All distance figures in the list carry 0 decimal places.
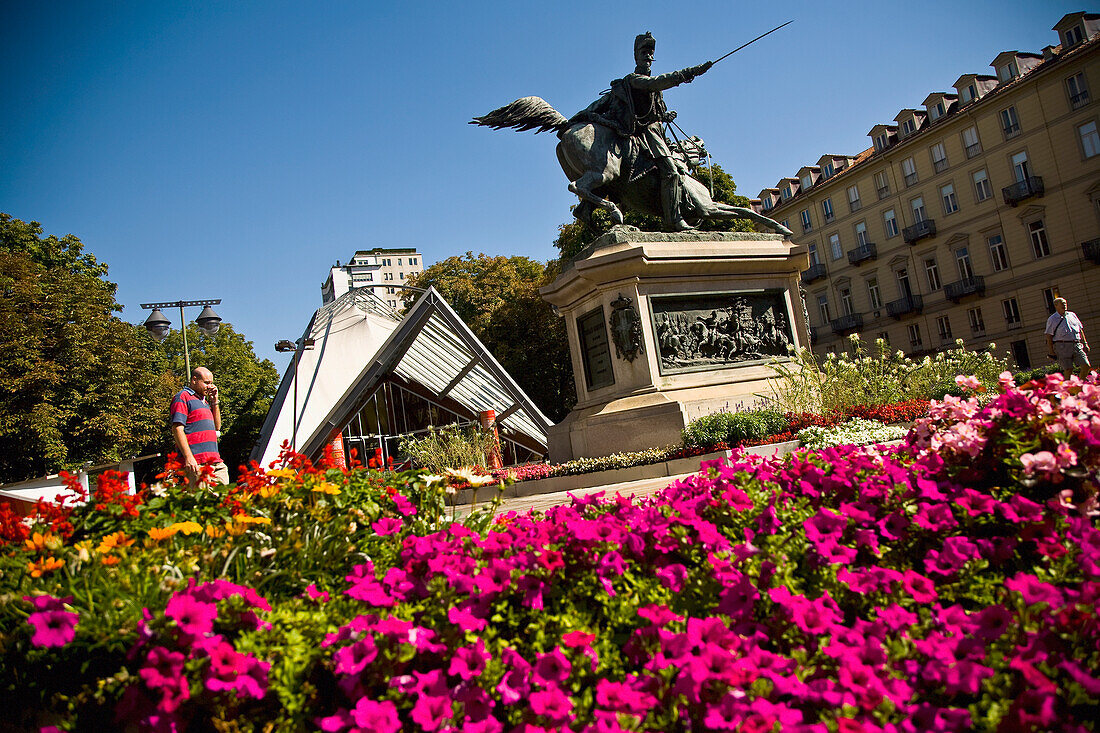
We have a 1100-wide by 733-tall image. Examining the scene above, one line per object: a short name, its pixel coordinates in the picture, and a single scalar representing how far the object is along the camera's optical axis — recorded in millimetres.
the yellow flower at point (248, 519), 3201
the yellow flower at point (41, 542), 3006
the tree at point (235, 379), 54344
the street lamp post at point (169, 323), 22531
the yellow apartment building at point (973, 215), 39781
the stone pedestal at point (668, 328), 11219
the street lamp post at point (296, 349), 27564
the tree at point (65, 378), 28328
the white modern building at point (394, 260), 167788
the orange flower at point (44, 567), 2813
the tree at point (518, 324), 39906
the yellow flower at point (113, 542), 2938
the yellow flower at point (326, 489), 3517
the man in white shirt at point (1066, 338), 12164
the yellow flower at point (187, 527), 3189
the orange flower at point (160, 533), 3047
